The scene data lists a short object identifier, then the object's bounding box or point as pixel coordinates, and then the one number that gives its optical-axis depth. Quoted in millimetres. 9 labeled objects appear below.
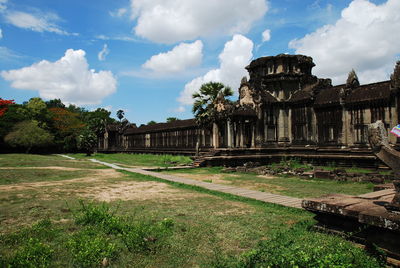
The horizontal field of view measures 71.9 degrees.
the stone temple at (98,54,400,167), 21594
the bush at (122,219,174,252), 4859
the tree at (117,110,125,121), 105500
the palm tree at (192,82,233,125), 30406
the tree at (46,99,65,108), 125462
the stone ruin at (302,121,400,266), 4426
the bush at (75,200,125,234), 5781
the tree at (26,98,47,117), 59094
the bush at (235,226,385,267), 3654
